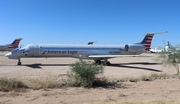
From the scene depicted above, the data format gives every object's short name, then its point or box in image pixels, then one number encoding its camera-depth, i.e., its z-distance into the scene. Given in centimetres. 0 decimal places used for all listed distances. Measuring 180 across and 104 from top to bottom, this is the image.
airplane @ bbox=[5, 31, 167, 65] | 2484
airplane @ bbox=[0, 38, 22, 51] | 6366
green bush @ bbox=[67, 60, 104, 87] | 1007
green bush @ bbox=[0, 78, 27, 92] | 874
